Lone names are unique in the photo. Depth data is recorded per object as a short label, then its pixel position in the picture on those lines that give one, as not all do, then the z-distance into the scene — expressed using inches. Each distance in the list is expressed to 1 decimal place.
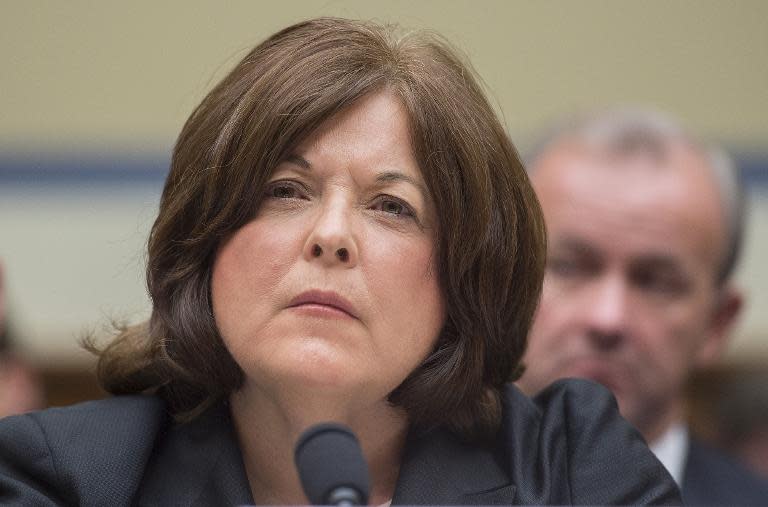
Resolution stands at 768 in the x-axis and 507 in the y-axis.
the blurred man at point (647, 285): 236.5
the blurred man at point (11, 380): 277.7
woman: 149.6
